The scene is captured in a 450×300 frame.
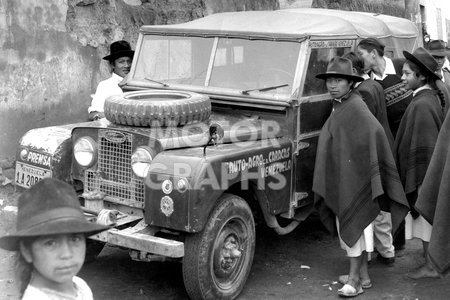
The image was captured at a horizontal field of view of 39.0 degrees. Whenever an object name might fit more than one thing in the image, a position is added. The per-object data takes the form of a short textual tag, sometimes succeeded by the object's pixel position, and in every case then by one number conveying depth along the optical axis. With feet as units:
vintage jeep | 14.02
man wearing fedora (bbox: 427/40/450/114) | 25.33
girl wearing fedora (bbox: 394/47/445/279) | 16.42
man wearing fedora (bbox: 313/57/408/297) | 15.35
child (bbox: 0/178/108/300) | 6.60
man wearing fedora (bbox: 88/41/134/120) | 20.21
